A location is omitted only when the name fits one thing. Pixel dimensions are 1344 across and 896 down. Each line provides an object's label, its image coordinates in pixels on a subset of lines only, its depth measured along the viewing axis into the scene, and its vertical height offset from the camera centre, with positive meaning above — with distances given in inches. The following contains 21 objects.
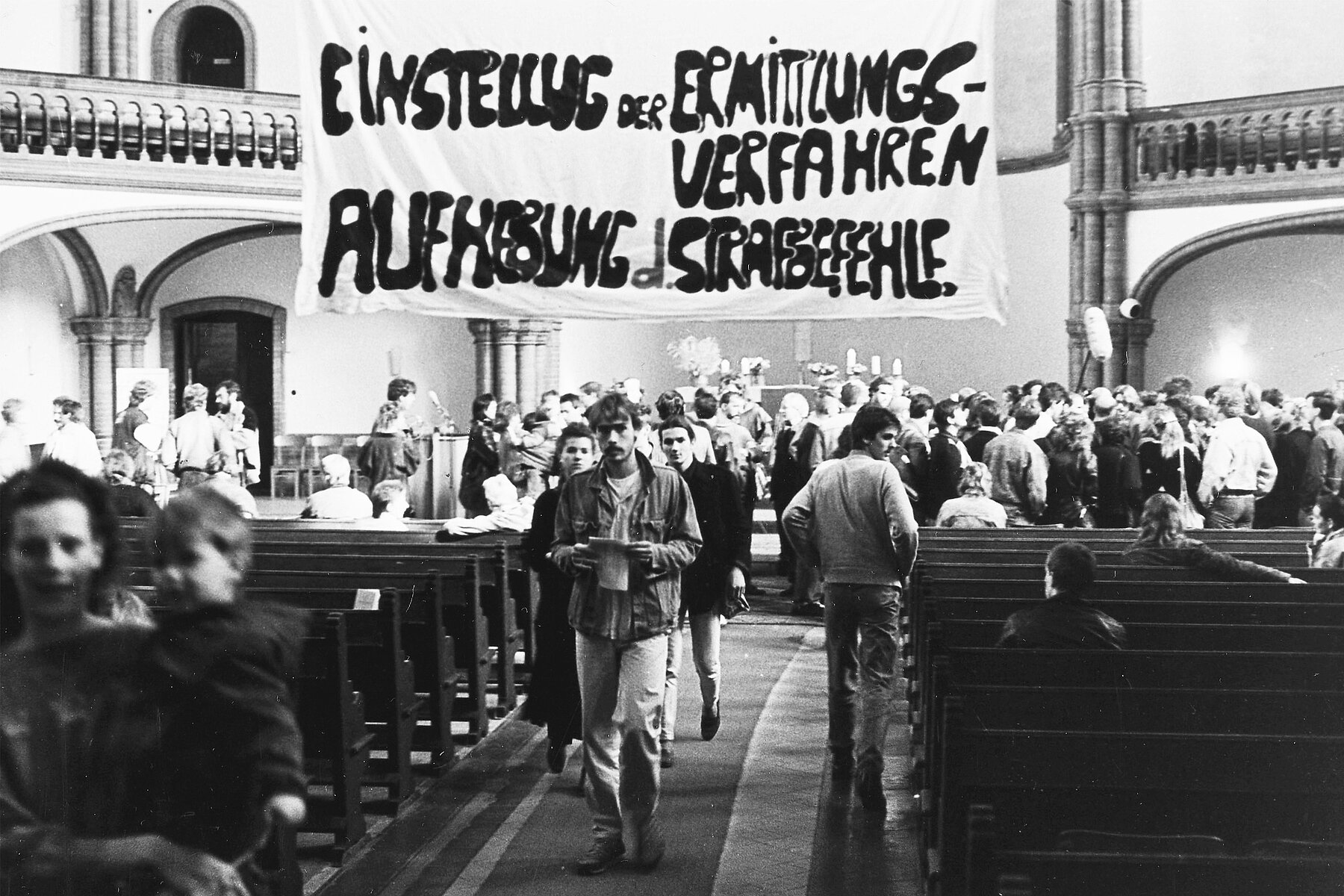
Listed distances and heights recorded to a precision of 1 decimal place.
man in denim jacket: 215.3 -26.2
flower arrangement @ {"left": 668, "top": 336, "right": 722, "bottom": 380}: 842.2 +36.9
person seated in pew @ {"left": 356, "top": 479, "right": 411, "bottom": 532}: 382.0 -20.6
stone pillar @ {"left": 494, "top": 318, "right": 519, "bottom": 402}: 792.3 +31.5
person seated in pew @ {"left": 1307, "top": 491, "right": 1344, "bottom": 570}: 299.1 -22.1
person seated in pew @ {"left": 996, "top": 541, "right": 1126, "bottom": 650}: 214.7 -27.3
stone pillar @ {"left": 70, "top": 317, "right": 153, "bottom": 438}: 775.1 +32.8
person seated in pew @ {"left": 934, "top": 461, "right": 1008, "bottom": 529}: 373.7 -21.3
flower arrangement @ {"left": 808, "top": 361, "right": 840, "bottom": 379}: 749.3 +24.1
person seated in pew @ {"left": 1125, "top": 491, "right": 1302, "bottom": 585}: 277.7 -23.6
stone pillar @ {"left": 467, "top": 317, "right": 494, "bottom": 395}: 794.2 +36.1
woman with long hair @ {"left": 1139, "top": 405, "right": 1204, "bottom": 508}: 416.2 -9.3
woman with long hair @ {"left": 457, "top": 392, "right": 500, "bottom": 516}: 465.1 -12.8
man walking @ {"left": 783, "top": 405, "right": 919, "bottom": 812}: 251.3 -22.0
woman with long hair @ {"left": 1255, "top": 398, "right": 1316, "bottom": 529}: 480.1 -14.5
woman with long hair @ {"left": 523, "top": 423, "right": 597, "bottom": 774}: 258.1 -39.1
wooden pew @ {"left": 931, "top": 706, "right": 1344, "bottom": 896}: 155.4 -36.5
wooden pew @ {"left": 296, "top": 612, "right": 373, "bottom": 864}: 220.7 -43.4
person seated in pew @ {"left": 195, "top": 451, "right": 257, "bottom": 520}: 310.2 -12.8
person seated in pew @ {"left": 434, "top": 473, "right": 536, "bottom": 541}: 337.7 -21.8
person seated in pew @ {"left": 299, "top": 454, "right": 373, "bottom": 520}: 385.1 -19.5
